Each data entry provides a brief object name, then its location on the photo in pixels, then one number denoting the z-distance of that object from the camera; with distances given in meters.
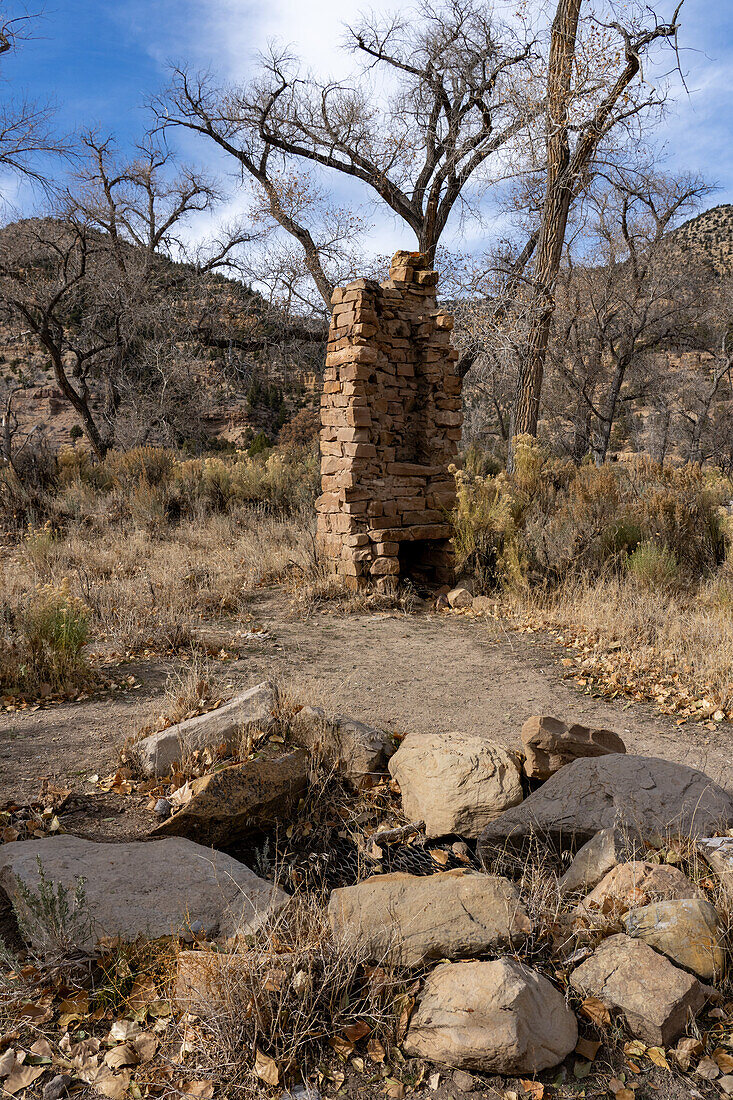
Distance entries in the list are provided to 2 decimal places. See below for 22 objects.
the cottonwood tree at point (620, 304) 18.72
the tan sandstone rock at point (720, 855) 2.74
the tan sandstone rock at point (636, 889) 2.65
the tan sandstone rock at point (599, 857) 2.89
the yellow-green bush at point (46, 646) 4.98
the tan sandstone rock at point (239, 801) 3.19
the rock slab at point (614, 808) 3.13
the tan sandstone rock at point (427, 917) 2.39
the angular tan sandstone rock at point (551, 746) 3.77
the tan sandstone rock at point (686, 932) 2.41
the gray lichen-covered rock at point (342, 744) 3.85
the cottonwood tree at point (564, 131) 11.76
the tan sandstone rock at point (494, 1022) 2.04
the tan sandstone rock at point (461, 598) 7.80
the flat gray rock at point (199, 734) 3.70
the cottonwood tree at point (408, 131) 15.98
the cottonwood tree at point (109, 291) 15.98
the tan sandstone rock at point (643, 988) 2.20
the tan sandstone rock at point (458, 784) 3.42
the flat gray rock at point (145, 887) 2.49
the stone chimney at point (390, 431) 8.03
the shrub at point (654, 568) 7.16
